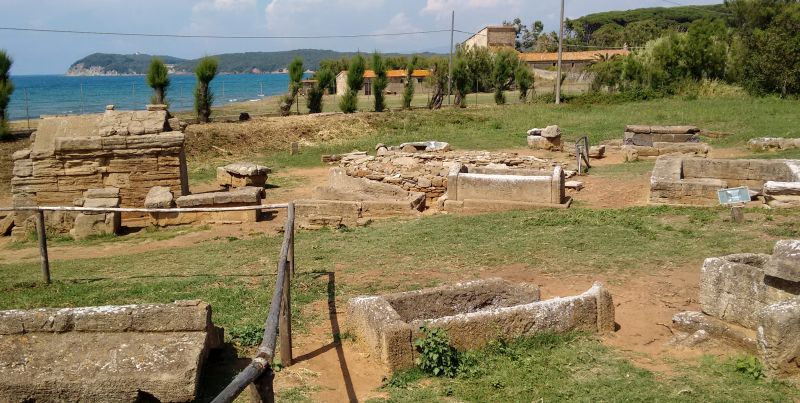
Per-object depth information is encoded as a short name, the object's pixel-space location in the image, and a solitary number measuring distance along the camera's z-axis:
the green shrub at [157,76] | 26.88
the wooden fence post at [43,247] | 8.90
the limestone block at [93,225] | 12.69
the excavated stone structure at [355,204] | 12.63
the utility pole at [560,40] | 33.73
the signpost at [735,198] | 10.63
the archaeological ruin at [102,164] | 14.00
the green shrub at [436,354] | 5.80
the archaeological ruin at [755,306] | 5.52
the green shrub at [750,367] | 5.57
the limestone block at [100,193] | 13.66
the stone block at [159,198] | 13.19
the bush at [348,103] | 31.06
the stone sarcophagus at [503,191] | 13.18
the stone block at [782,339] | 5.50
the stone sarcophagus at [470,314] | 5.97
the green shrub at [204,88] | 27.67
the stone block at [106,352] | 4.70
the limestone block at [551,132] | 21.62
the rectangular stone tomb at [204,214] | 13.49
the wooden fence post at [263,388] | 3.58
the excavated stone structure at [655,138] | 20.30
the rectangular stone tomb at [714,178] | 12.05
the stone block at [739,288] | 6.21
